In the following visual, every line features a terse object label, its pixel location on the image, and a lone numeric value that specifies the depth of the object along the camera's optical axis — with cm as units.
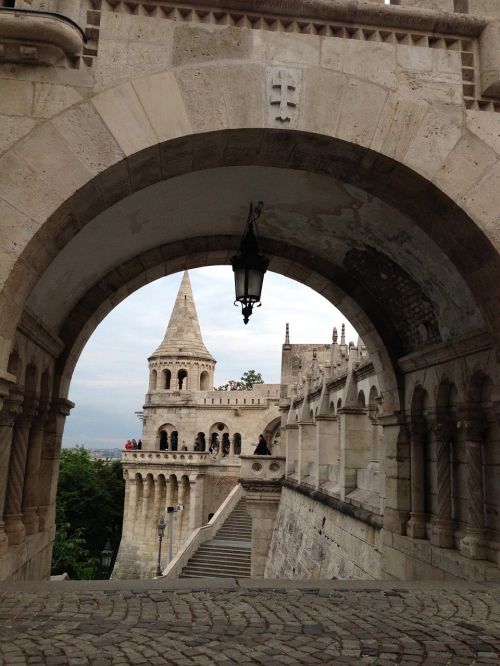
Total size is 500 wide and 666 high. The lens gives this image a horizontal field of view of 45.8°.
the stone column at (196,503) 3706
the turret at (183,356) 4359
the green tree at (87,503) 3669
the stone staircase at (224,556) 2069
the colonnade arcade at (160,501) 3712
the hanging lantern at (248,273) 508
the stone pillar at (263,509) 1764
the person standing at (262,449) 1908
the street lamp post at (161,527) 2321
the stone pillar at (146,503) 3691
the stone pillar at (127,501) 3691
